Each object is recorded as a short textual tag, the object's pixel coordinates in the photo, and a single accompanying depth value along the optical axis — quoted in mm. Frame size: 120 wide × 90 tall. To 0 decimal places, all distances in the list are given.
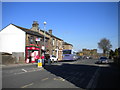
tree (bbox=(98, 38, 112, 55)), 53336
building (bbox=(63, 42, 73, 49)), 48301
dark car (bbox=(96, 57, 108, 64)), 20641
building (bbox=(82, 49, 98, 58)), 71964
